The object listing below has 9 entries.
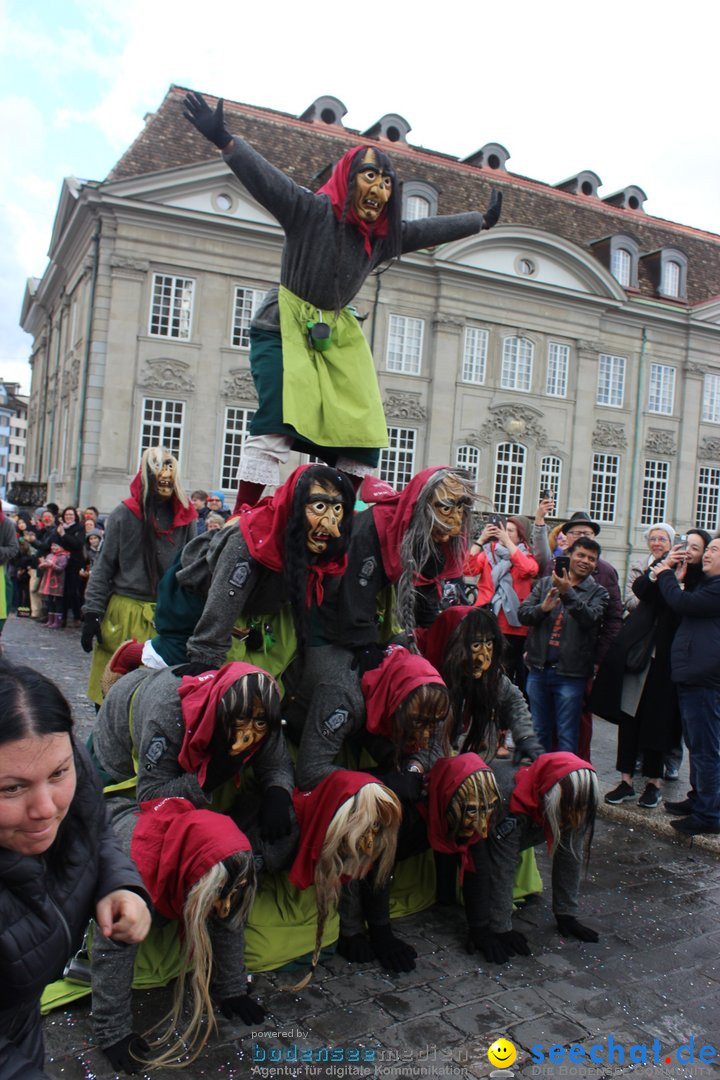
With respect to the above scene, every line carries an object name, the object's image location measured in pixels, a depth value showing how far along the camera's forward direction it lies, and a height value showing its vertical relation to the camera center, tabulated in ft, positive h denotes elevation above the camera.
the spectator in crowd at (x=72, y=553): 46.11 -0.58
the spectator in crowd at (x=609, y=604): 21.33 -0.43
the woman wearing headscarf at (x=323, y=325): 15.30 +4.11
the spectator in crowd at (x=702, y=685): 18.92 -1.99
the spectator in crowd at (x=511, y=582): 26.61 -0.19
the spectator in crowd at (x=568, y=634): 21.03 -1.27
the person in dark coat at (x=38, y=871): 6.36 -2.50
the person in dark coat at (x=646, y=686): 21.20 -2.37
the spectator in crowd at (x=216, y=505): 36.66 +1.97
